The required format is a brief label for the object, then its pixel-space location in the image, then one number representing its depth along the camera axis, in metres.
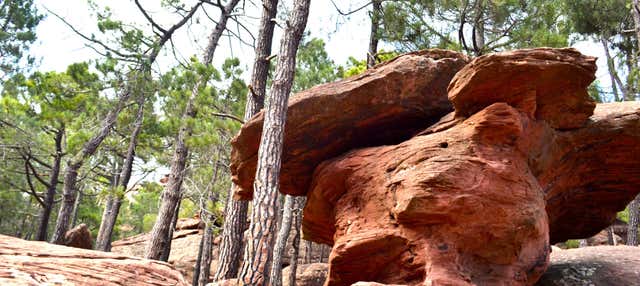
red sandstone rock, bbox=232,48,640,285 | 5.25
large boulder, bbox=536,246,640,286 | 6.11
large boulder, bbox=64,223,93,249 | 12.48
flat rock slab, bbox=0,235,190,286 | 3.13
